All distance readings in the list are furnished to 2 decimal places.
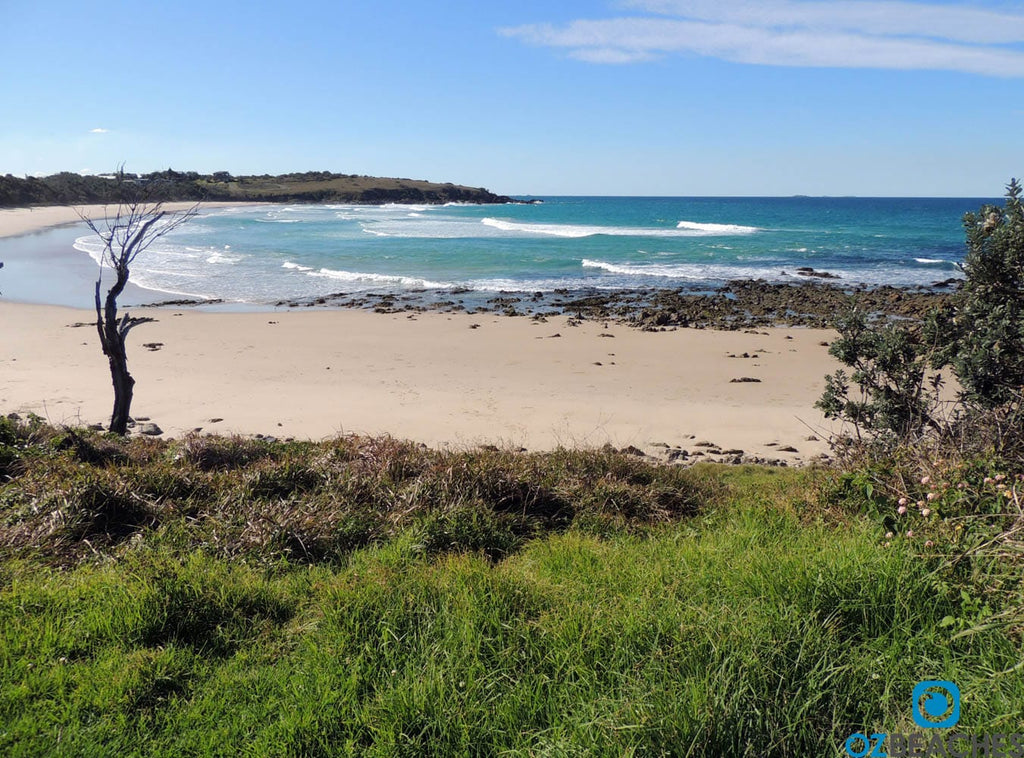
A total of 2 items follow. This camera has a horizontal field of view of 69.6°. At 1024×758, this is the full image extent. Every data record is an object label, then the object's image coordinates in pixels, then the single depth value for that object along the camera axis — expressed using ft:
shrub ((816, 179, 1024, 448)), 17.40
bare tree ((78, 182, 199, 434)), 25.49
